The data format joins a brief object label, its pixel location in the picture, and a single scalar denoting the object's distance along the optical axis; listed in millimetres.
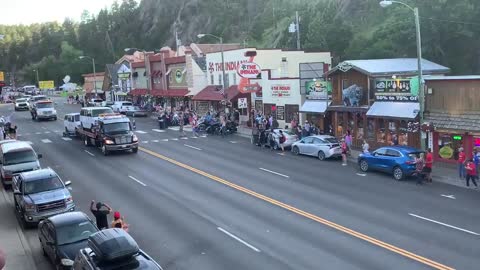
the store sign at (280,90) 42875
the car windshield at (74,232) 14266
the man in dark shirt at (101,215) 16359
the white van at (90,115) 38312
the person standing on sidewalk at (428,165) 23672
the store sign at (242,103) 43625
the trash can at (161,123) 49291
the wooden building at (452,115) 26125
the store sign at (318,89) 37350
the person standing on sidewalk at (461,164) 24484
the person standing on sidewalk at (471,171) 22391
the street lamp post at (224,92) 50453
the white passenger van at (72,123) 44031
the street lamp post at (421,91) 25845
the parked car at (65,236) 13819
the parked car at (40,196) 18250
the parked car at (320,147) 30594
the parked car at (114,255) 10547
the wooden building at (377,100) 30114
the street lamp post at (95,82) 94562
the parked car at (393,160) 24547
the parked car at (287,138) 34906
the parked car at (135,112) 63562
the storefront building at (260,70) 45094
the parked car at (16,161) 24862
